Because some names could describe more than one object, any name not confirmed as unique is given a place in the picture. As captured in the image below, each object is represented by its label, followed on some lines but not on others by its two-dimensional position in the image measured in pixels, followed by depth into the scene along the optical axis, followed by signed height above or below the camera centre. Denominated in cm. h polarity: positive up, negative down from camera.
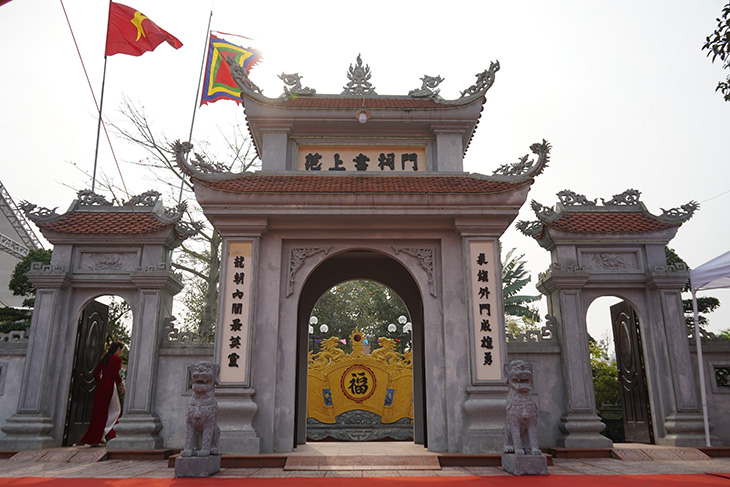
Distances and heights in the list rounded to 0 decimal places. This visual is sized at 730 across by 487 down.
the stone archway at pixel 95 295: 815 +132
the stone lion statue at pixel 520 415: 596 -45
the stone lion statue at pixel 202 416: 593 -47
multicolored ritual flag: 1257 +741
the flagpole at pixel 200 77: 1021 +626
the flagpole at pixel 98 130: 887 +436
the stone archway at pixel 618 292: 845 +147
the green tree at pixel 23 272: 1512 +294
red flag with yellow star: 941 +624
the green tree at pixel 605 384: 1287 -20
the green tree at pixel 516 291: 1916 +317
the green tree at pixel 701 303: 1605 +234
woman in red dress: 870 -41
